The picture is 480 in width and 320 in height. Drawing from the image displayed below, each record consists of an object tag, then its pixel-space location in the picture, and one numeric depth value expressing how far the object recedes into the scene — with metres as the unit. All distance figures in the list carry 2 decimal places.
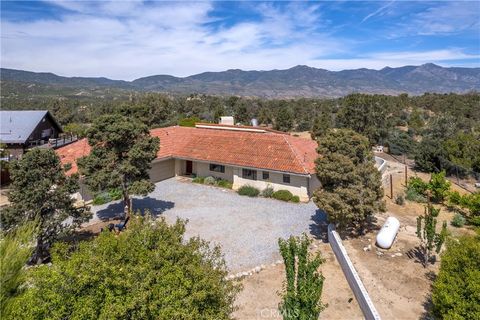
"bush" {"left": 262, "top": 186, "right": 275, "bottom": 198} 25.92
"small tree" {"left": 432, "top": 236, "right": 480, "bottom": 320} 8.56
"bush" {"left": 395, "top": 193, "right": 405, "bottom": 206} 23.54
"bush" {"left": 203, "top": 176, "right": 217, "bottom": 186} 29.11
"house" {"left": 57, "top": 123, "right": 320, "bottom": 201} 25.62
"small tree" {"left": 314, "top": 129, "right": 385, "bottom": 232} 17.06
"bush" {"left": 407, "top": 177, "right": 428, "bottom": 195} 25.00
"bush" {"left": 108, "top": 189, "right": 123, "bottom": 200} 24.38
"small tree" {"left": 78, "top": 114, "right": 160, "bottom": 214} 18.08
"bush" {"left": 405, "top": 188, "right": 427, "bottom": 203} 24.34
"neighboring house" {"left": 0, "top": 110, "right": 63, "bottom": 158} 34.59
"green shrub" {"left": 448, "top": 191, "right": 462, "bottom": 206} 22.45
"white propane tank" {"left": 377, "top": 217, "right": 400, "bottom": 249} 16.33
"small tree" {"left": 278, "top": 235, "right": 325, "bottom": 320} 9.04
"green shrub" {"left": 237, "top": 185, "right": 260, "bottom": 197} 26.16
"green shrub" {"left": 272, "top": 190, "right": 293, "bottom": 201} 25.05
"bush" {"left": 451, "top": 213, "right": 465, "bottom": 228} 19.83
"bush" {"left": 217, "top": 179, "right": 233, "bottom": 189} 28.34
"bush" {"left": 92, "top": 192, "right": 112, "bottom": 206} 24.10
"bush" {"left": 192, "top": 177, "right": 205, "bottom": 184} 29.70
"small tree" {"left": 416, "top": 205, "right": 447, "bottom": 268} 14.81
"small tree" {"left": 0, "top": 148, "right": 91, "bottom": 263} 13.85
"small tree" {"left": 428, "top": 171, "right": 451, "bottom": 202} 23.62
